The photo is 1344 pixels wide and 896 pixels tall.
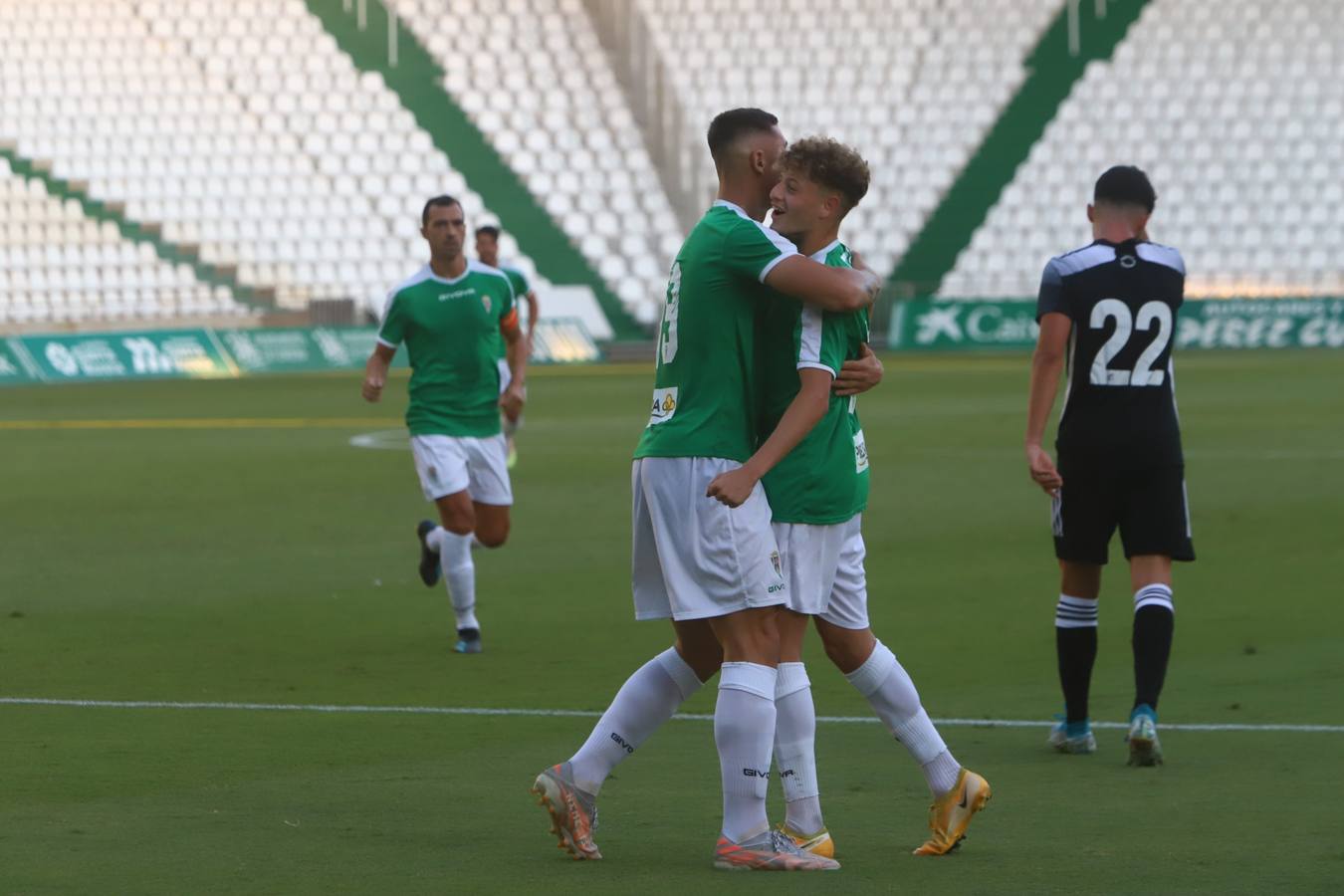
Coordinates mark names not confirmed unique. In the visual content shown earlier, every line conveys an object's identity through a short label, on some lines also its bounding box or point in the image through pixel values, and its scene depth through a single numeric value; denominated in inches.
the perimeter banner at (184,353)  3014.3
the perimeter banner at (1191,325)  3602.4
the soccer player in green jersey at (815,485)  422.0
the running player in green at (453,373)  843.4
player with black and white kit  571.8
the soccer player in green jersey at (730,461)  415.2
